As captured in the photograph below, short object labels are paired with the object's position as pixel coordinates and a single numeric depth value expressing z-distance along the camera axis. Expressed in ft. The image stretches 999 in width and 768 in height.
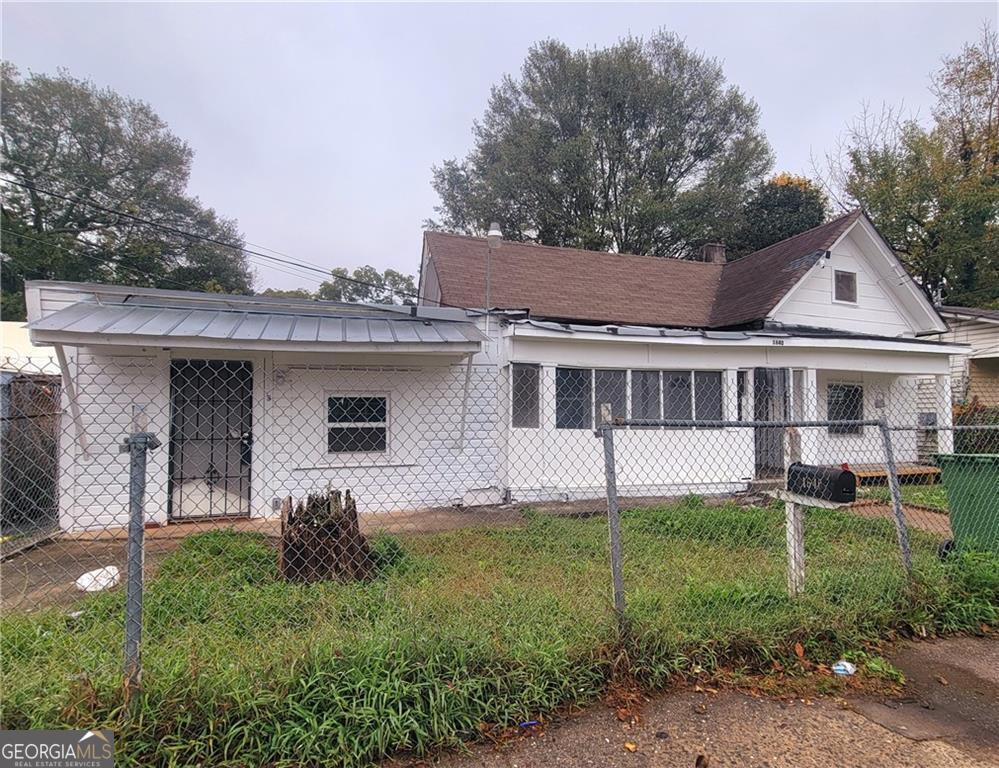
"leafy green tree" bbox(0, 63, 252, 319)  75.82
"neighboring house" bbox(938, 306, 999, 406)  47.65
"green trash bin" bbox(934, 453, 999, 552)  14.49
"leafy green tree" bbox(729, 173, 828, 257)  73.87
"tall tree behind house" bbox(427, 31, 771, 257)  81.66
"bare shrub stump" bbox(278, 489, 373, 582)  15.21
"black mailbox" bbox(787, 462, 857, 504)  10.41
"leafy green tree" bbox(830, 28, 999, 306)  65.77
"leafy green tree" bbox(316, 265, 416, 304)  108.37
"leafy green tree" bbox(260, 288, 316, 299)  102.38
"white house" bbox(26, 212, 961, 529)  23.26
